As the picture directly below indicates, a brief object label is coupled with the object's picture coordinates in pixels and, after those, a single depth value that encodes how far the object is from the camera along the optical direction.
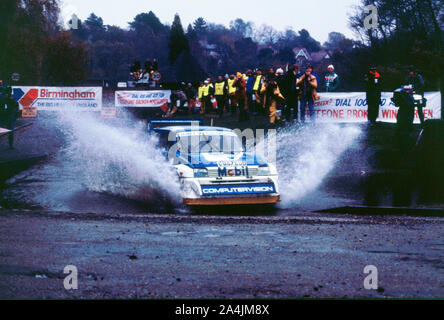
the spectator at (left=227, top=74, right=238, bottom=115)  30.51
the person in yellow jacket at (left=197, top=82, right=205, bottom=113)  34.84
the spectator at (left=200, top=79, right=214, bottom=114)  34.59
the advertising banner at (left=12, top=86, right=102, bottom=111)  35.34
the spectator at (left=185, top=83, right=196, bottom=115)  37.41
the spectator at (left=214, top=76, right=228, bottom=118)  31.06
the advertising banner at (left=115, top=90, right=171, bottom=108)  36.06
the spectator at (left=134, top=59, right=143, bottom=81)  44.25
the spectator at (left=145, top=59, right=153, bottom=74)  42.78
